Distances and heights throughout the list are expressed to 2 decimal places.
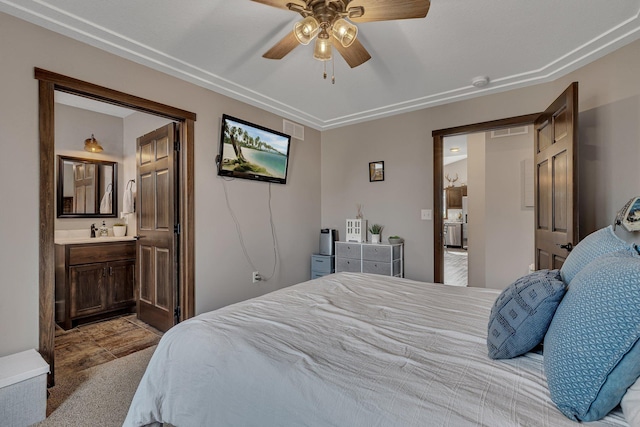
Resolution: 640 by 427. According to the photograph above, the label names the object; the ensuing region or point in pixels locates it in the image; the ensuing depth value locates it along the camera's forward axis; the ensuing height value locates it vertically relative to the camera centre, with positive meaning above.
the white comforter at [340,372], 0.80 -0.51
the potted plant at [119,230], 3.96 -0.21
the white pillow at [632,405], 0.66 -0.45
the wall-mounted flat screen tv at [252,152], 3.19 +0.72
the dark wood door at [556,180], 2.23 +0.26
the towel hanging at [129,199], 3.97 +0.20
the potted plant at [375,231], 3.92 -0.25
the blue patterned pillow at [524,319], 0.97 -0.36
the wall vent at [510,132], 3.91 +1.06
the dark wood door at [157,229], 2.94 -0.16
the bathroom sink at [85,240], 3.24 -0.30
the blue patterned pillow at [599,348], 0.70 -0.34
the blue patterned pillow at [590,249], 1.10 -0.15
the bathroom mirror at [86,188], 3.78 +0.34
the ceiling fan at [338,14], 1.62 +1.12
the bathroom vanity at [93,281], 3.21 -0.77
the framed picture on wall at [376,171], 4.04 +0.56
